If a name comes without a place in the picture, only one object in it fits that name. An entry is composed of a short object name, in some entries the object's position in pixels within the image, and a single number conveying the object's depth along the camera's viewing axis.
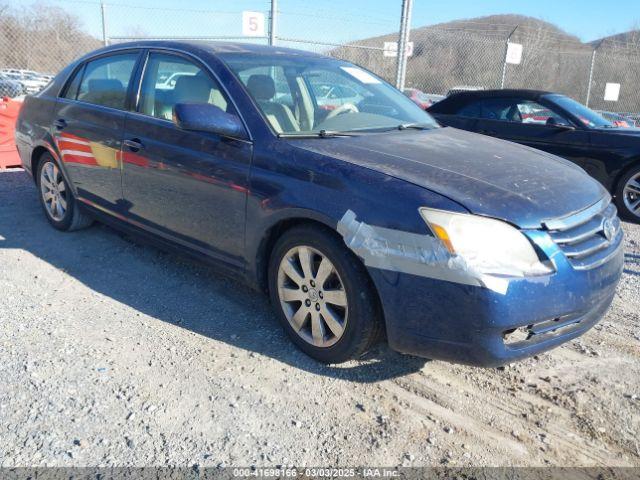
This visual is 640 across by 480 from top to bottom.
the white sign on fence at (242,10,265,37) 9.88
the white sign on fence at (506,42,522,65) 12.99
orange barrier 7.52
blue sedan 2.52
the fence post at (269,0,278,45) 9.71
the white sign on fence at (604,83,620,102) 15.07
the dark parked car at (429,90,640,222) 6.54
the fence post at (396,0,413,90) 8.92
